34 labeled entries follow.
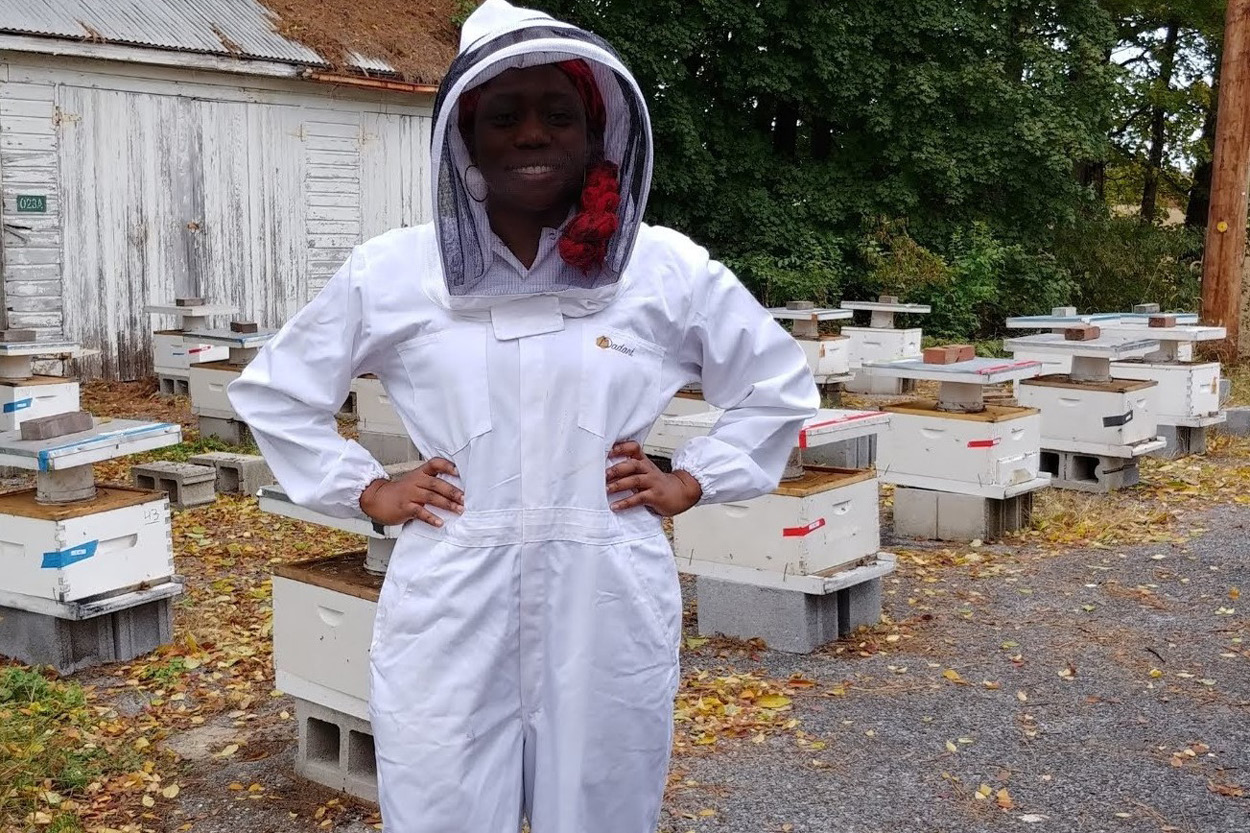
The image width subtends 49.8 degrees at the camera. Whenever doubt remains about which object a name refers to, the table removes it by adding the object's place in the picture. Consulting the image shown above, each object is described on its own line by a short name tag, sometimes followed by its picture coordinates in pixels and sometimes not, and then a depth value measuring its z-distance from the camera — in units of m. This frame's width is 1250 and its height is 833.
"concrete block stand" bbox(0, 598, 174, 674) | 5.32
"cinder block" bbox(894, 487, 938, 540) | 7.66
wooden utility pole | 14.30
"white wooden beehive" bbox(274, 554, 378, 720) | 4.07
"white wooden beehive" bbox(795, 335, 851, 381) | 12.02
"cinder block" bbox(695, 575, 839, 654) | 5.62
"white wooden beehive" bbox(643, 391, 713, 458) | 6.36
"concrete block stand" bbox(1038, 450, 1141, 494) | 8.91
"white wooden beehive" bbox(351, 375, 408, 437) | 8.98
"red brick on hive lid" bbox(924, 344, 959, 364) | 7.45
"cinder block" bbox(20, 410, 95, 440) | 5.20
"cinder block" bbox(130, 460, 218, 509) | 8.16
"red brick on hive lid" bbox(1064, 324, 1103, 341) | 8.73
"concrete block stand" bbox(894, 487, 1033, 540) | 7.53
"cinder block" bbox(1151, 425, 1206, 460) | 10.27
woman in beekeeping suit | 2.27
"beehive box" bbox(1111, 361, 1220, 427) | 9.86
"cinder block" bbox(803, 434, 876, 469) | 8.74
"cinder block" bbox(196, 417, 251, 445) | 10.02
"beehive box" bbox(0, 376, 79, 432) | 8.28
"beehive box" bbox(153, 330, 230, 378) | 11.66
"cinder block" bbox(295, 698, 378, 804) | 4.18
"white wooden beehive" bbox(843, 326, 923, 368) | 13.35
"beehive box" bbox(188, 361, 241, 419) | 9.85
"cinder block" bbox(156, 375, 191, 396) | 12.20
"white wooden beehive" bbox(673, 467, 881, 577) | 5.50
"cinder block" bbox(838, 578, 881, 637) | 5.84
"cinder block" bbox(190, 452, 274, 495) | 8.55
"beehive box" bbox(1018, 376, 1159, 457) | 8.67
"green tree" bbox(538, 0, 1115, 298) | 18.59
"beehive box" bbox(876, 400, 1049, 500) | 7.26
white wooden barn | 11.90
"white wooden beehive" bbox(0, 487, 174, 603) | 5.12
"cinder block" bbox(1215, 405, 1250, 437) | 11.25
